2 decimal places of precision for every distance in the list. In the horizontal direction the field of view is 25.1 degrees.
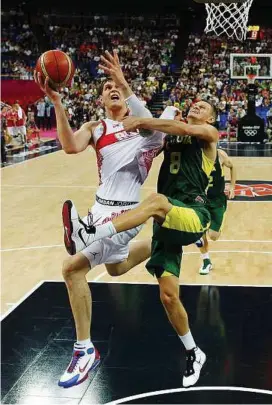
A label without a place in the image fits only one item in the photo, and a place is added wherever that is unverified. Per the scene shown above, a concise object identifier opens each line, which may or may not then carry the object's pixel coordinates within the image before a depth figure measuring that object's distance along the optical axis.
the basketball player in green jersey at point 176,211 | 4.04
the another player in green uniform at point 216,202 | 6.57
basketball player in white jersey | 4.19
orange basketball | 4.07
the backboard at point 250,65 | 20.97
